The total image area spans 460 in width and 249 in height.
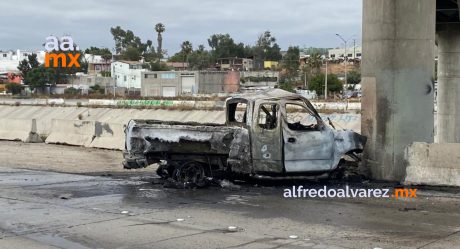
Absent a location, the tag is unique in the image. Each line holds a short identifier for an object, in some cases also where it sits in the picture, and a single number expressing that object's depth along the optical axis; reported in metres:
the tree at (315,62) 127.69
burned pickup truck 12.15
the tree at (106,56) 188.50
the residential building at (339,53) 176.20
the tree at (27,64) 147.75
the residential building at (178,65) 170.39
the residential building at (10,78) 158.38
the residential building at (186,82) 114.19
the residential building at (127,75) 143.50
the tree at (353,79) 116.94
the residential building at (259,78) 130.75
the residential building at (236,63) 166.50
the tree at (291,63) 141.48
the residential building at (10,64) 180.19
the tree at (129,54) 194.25
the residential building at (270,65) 170.25
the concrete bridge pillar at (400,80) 13.21
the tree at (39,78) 135.75
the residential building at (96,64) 174.29
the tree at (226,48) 187.62
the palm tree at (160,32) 189.75
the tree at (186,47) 187.62
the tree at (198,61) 160.50
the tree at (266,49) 193.50
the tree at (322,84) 95.88
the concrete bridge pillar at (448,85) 25.78
